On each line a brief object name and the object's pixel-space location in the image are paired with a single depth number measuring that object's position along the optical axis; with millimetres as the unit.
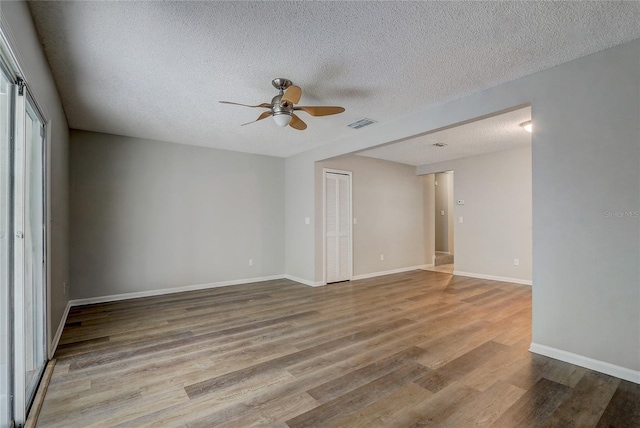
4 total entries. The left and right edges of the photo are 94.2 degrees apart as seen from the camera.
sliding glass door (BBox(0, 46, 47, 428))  1675
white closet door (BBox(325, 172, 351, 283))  5688
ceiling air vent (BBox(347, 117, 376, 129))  3928
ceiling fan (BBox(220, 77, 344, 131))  2777
